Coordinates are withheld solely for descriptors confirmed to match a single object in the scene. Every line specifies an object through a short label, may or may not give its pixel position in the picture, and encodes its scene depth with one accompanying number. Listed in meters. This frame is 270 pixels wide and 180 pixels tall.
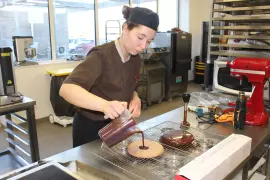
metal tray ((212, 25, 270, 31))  2.00
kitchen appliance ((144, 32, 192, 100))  5.20
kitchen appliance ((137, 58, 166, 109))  4.75
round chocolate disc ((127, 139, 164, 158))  1.08
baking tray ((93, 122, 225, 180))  0.97
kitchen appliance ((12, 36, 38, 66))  3.60
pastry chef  1.11
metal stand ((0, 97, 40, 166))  2.05
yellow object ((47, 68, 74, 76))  3.75
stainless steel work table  1.04
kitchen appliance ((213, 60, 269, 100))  1.83
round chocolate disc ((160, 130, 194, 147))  1.17
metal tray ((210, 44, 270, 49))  2.08
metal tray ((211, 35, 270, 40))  2.03
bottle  1.46
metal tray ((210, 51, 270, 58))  2.10
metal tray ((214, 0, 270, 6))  2.09
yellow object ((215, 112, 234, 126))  1.59
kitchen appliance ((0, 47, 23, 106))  2.22
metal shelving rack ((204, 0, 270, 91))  2.07
